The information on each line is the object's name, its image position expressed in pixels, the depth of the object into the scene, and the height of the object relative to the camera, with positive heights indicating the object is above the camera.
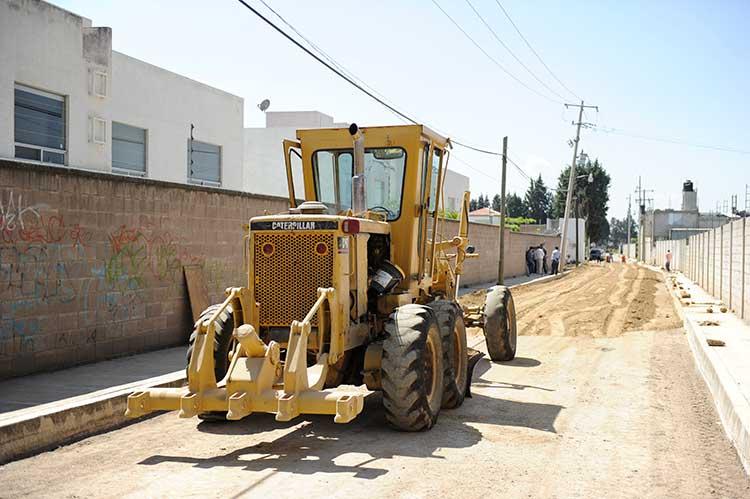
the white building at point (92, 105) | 18.09 +3.36
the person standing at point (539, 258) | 48.41 -1.30
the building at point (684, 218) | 87.19 +2.34
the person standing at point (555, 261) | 47.34 -1.43
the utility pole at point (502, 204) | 31.77 +1.34
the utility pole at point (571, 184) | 53.14 +3.80
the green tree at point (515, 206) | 138.02 +5.33
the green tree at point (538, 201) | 134.38 +6.17
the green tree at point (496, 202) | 166.10 +7.45
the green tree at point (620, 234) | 186.60 +0.99
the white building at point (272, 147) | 34.84 +3.94
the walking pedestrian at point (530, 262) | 48.81 -1.56
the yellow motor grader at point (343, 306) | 7.03 -0.76
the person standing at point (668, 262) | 55.41 -1.62
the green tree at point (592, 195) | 95.56 +5.21
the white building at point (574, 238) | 78.76 -0.05
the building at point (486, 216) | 80.11 +2.03
